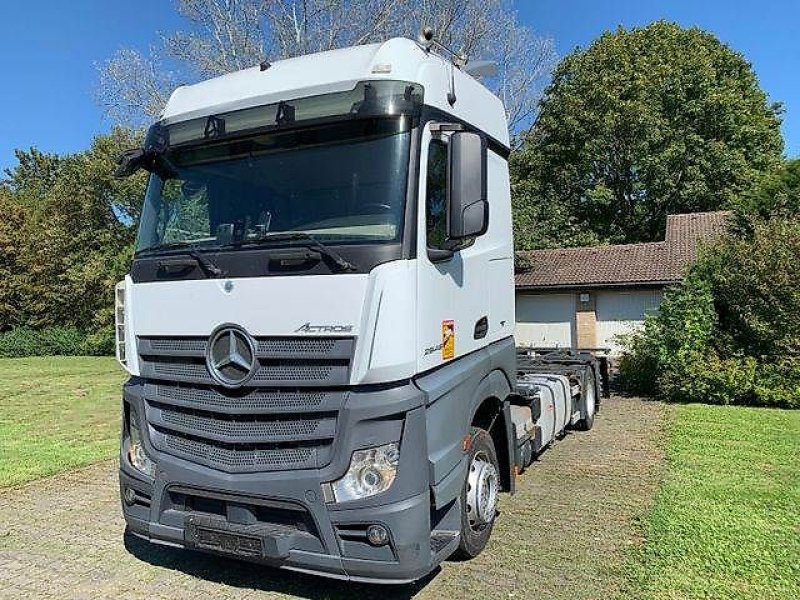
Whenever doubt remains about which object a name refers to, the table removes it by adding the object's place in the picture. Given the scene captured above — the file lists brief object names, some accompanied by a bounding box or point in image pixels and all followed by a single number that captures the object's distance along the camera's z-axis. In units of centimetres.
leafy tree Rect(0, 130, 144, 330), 2800
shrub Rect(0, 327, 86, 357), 2861
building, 2144
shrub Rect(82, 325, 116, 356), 2792
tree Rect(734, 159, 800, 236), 1215
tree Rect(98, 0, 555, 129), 1855
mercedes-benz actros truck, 330
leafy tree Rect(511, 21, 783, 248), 2789
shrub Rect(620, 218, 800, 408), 1091
